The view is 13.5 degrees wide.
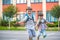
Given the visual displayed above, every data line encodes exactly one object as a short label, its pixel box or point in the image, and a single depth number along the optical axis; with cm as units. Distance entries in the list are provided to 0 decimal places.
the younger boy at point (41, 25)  1298
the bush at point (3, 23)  4949
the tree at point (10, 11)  4447
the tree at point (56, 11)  4069
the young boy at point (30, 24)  1043
